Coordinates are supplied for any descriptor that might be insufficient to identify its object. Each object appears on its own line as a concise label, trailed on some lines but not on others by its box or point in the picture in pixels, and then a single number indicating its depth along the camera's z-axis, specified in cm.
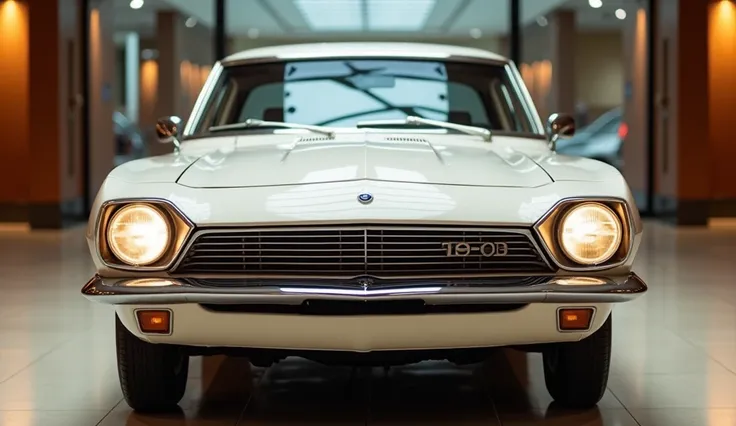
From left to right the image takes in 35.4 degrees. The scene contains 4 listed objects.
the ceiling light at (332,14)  2002
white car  302
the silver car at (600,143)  1950
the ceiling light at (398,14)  2000
